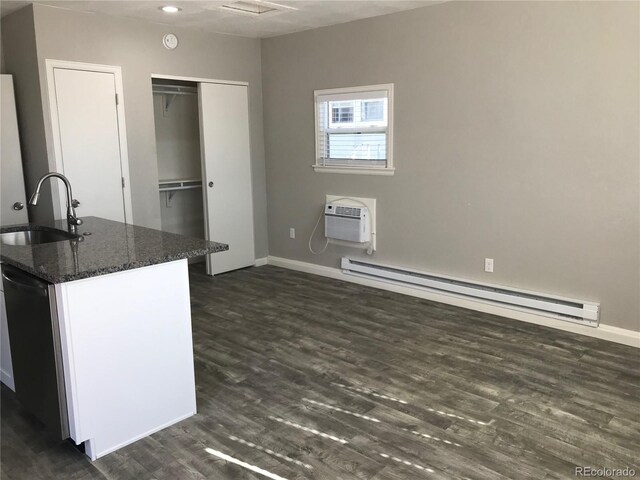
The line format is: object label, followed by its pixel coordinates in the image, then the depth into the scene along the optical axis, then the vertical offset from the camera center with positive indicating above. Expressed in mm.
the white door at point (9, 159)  4332 +18
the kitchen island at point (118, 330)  2309 -786
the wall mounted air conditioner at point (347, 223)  5043 -665
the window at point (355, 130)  4832 +218
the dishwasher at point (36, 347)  2348 -865
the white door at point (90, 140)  4371 +163
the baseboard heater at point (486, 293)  3877 -1149
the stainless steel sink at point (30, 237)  3303 -478
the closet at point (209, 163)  5449 -68
